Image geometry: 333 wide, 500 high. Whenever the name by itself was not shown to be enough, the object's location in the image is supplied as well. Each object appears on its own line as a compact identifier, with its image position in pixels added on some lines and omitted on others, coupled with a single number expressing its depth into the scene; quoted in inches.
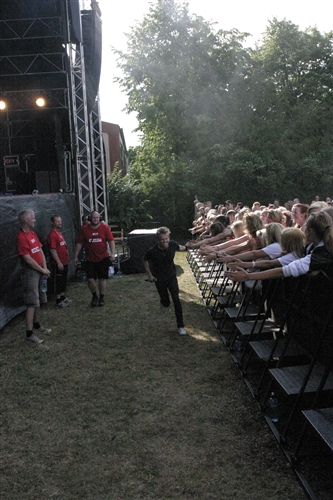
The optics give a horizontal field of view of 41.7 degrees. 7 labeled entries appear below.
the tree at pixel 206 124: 932.0
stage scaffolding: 423.5
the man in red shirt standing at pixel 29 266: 241.9
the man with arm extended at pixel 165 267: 256.4
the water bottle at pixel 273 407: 150.8
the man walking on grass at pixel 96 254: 332.8
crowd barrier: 121.6
